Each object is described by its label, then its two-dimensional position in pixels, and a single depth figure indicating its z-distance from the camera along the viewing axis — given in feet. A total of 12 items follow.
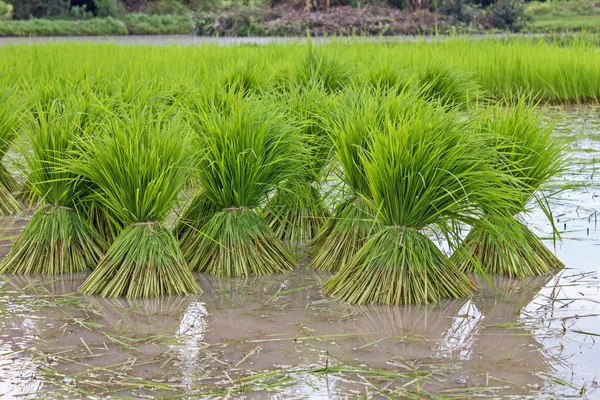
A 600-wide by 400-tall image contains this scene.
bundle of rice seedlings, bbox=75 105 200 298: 13.51
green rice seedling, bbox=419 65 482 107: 25.88
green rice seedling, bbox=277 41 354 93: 22.74
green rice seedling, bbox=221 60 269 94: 22.15
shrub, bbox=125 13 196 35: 91.50
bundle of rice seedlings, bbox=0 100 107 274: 14.78
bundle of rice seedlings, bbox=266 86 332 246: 16.15
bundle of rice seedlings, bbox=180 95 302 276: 14.60
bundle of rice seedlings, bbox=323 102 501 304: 12.92
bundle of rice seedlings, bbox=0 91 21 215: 18.83
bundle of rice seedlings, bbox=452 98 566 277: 14.47
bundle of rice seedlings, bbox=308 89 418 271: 14.73
